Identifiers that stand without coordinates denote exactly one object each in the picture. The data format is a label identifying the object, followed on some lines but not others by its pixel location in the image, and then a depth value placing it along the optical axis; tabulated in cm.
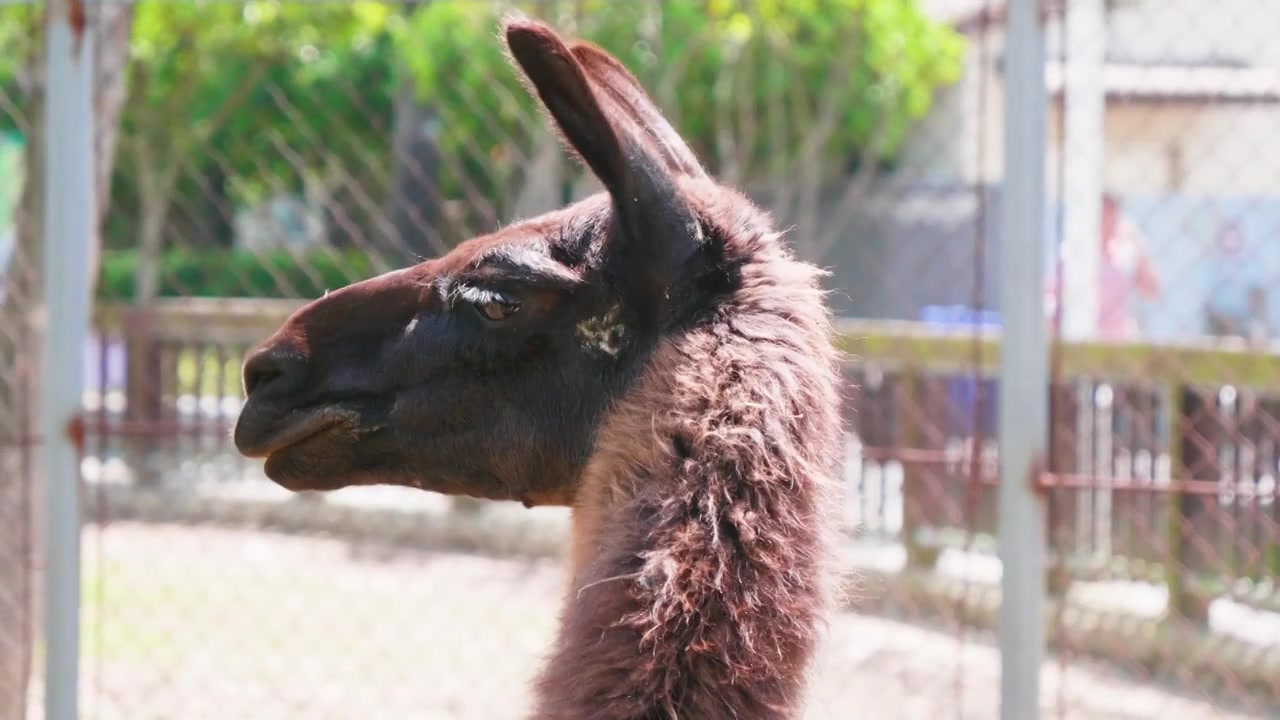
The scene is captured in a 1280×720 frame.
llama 368
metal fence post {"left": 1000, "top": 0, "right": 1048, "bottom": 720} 592
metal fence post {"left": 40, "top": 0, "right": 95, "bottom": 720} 645
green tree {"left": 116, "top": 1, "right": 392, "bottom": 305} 1969
